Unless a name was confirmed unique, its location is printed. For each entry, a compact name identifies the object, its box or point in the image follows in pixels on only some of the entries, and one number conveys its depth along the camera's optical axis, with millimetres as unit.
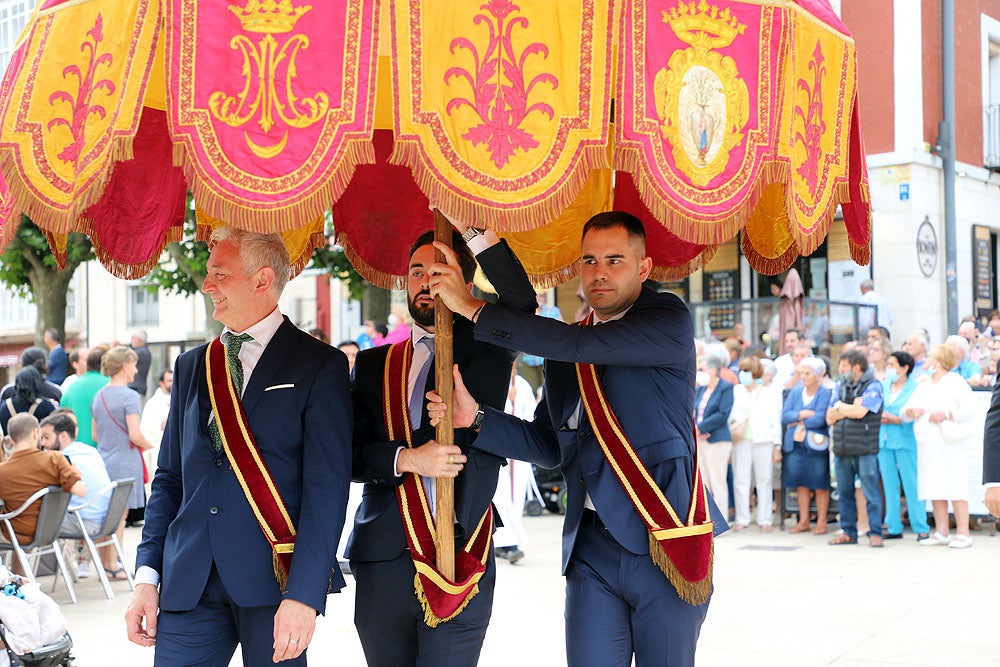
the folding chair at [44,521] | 8312
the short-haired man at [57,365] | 16250
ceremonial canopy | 3197
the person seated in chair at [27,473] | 8391
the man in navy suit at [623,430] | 3746
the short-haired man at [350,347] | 11972
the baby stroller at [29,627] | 5777
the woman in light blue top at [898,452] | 11906
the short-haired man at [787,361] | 14523
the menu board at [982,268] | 21047
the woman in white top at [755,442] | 13172
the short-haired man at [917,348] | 13039
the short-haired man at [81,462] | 9352
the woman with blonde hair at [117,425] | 10391
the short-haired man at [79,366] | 12559
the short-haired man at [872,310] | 17080
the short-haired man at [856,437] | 11773
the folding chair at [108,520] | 9227
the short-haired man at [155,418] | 12414
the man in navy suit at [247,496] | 3514
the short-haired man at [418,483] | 3723
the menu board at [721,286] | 22531
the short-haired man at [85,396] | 11242
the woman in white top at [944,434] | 11492
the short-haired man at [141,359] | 15728
